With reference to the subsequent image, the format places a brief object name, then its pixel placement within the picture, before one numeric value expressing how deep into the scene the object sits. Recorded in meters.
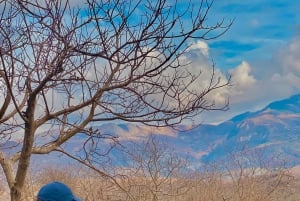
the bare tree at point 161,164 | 16.22
